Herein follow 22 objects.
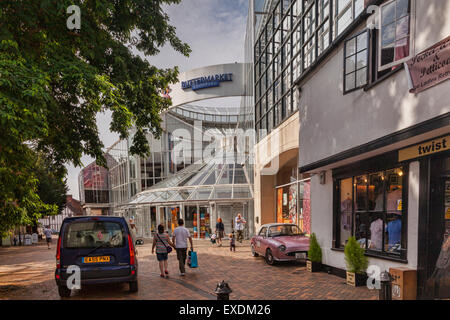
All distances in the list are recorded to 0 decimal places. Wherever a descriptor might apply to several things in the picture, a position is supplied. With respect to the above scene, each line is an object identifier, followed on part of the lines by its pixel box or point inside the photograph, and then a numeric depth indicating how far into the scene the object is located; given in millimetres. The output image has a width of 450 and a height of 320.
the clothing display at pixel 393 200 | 6302
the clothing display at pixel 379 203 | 6863
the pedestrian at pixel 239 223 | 15952
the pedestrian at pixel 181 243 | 8489
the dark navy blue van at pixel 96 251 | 6051
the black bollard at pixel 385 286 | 4402
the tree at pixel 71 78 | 4703
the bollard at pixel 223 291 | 3824
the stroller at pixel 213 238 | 16013
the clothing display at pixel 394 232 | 6188
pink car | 9344
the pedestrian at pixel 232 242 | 13431
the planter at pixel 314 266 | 8562
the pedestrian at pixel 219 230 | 15542
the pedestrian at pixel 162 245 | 8209
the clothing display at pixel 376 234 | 6766
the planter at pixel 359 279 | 6730
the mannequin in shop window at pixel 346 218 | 7990
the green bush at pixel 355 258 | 6761
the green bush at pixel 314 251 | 8594
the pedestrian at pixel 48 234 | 18422
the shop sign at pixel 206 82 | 26344
